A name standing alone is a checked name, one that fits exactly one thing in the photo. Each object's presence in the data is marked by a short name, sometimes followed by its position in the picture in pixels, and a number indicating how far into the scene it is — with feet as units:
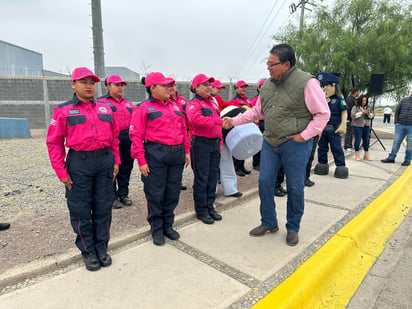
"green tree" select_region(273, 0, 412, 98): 34.40
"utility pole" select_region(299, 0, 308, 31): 77.59
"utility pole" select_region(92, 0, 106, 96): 42.19
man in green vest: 9.34
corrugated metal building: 118.96
